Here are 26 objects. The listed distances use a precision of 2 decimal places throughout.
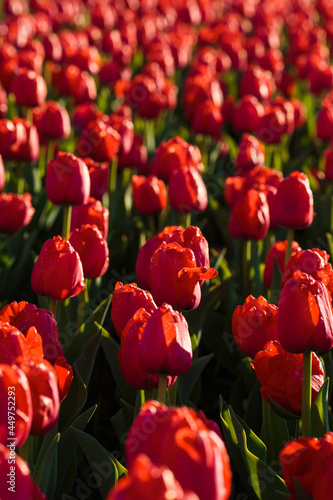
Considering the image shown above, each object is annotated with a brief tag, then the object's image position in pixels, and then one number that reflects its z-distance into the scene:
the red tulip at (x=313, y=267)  2.32
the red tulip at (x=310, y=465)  2.06
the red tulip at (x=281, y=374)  2.22
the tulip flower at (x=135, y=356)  2.18
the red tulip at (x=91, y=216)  2.51
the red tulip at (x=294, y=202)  2.50
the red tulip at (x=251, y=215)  2.58
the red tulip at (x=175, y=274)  2.26
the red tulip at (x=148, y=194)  2.69
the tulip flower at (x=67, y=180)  2.53
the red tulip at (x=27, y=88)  3.26
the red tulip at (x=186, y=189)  2.62
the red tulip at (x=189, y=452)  1.93
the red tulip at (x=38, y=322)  2.18
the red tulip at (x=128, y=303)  2.24
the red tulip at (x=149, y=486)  1.88
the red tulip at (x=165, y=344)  2.13
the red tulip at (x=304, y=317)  2.16
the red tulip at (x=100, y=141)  2.83
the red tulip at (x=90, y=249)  2.42
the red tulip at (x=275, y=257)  2.54
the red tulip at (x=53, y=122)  2.97
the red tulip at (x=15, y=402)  2.01
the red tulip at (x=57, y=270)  2.32
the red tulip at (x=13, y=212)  2.64
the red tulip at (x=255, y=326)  2.25
